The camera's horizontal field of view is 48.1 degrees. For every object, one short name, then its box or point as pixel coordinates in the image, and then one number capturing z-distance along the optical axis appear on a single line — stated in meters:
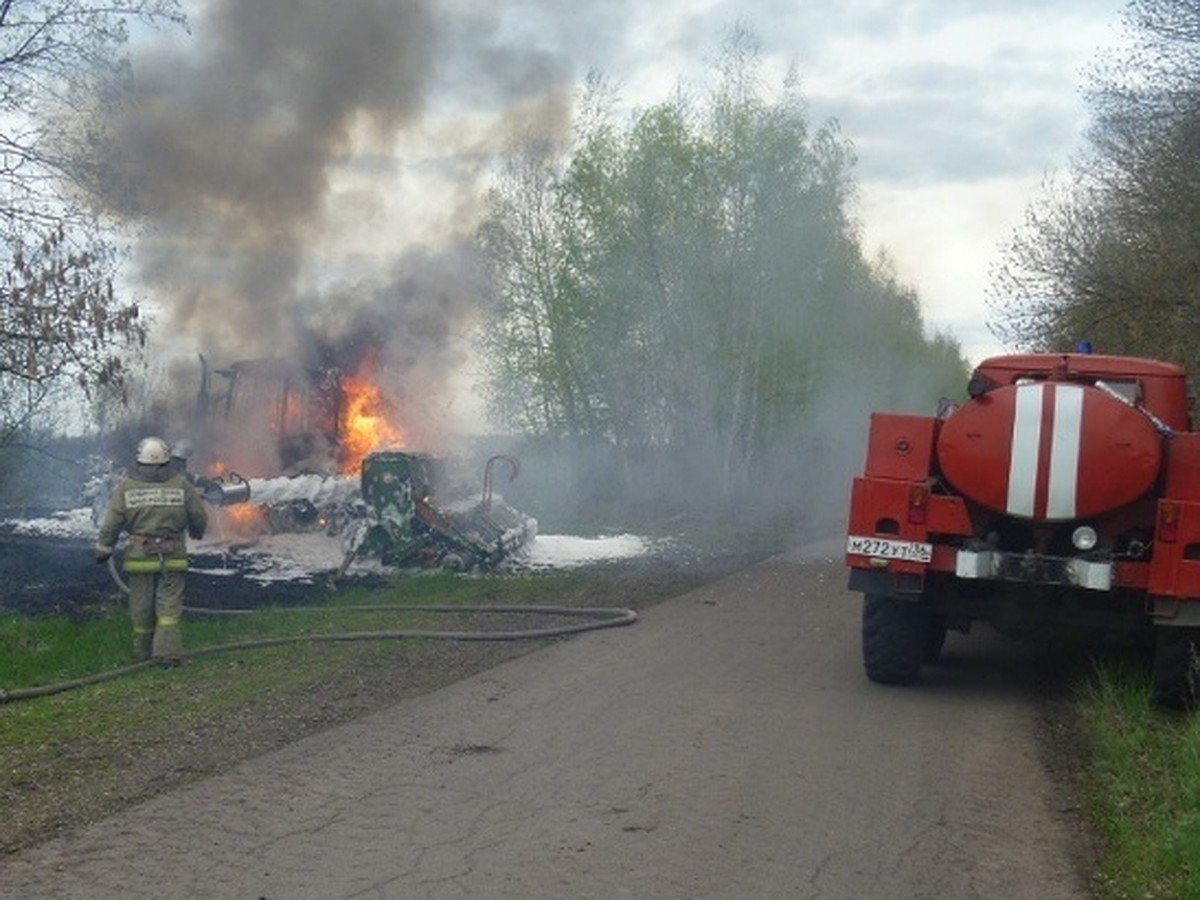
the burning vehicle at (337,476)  16.67
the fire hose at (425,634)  9.24
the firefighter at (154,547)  10.09
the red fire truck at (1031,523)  8.46
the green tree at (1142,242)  17.84
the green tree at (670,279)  35.91
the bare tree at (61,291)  11.33
